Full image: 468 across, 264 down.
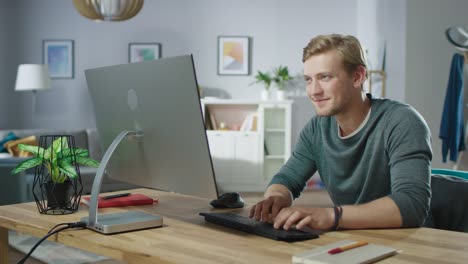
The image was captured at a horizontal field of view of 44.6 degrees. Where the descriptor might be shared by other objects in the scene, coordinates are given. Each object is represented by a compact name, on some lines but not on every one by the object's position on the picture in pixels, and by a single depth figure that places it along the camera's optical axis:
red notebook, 1.78
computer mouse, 1.75
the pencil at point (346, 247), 1.11
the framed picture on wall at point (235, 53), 7.39
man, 1.42
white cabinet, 6.93
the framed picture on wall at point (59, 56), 7.46
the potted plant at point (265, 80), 7.09
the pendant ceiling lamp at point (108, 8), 4.09
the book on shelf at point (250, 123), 7.07
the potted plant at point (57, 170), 1.66
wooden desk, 1.15
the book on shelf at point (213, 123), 7.11
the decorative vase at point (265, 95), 7.15
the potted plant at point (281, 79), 7.08
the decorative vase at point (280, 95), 7.08
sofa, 4.11
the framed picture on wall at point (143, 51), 7.44
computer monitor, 1.34
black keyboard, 1.29
